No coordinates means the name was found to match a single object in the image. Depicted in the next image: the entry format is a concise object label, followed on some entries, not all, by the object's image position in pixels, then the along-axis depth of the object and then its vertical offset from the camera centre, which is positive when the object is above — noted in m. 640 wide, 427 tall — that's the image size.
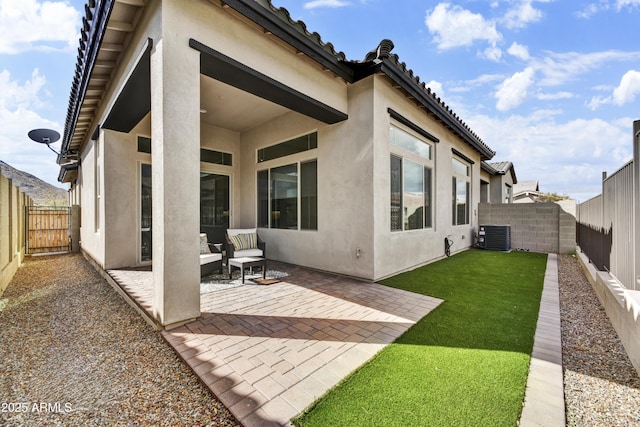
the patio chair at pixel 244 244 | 6.63 -0.85
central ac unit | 10.23 -1.04
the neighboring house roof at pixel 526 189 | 26.01 +2.43
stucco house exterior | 3.35 +1.58
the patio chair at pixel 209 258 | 5.69 -1.02
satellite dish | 8.52 +2.52
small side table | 5.46 -1.09
